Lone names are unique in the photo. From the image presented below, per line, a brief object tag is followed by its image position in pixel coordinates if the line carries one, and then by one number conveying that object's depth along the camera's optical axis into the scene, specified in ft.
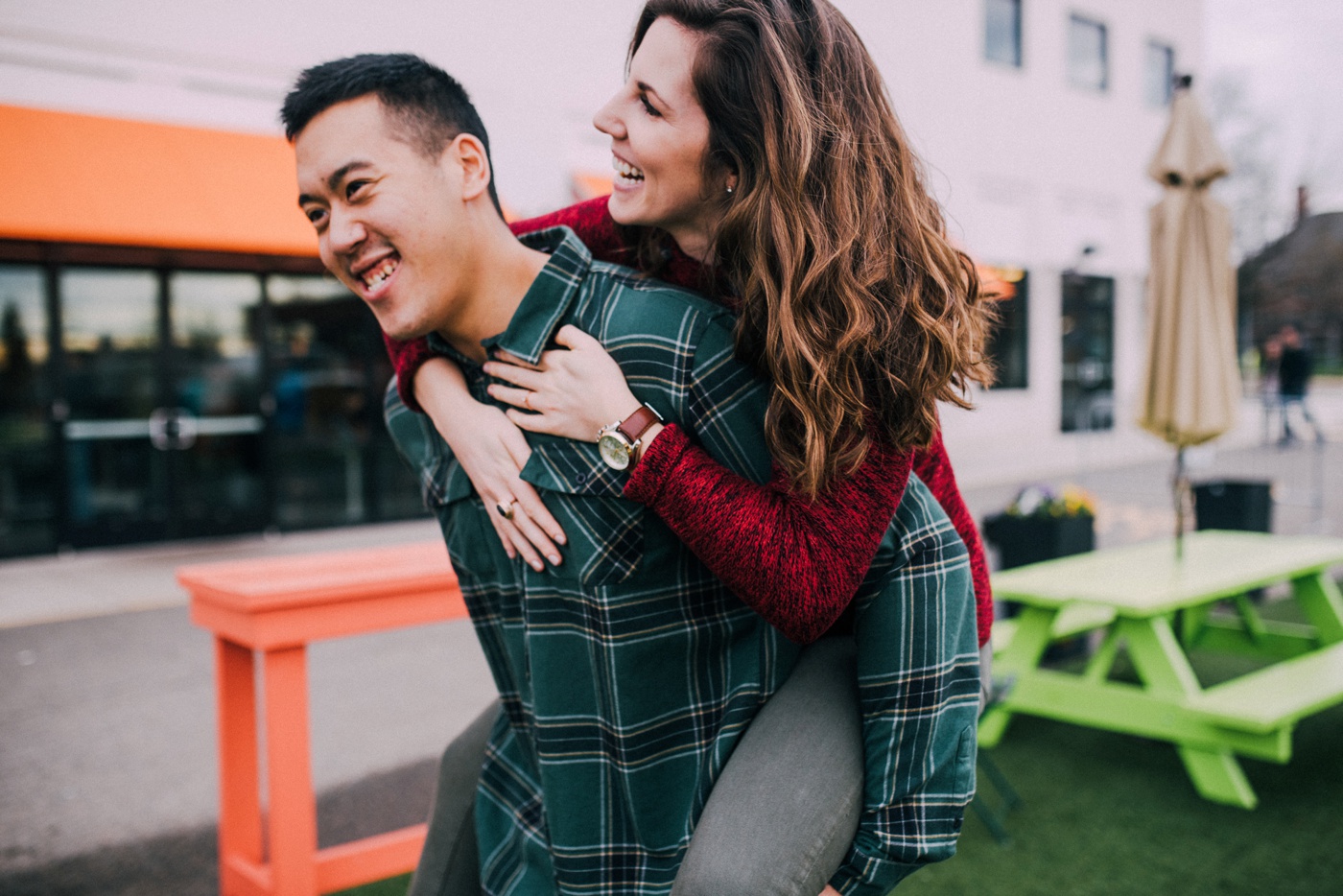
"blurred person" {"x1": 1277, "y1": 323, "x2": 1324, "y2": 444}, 58.08
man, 5.04
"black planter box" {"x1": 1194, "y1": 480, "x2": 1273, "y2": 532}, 22.91
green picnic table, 12.47
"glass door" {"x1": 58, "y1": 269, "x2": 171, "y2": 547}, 31.71
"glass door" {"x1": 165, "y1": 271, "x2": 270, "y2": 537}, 33.50
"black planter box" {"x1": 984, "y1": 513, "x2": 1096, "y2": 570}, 19.06
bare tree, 97.40
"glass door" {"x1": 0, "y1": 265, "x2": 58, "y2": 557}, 30.89
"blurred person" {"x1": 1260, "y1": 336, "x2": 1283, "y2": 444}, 59.02
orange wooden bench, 9.38
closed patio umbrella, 17.52
